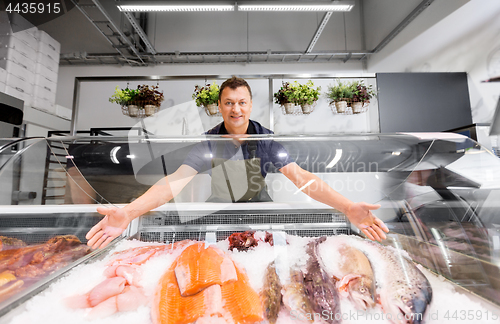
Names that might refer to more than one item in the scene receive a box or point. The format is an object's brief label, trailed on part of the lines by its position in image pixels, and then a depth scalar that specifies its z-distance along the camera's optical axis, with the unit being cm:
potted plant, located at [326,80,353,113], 322
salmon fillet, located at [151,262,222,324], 67
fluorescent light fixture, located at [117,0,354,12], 355
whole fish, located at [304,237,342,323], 71
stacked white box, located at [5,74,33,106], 425
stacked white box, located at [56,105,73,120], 534
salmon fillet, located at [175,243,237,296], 76
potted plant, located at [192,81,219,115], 311
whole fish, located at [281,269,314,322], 71
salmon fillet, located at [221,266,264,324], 68
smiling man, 87
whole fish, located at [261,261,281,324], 71
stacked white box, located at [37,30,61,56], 494
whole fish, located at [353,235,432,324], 69
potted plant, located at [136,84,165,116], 307
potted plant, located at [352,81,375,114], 321
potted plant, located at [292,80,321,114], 322
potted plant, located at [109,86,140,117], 310
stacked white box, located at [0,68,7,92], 417
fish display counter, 73
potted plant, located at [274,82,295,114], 325
